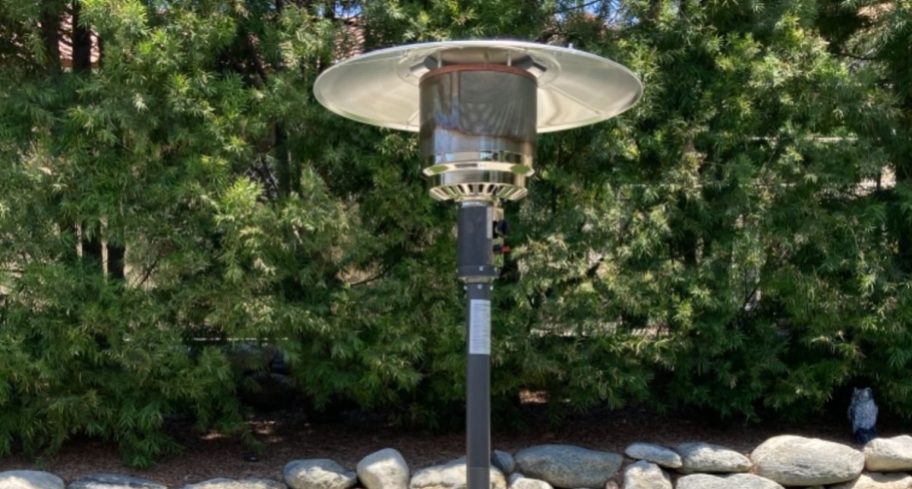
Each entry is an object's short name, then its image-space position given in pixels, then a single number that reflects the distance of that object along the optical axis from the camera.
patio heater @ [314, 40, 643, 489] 3.06
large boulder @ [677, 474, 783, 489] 5.52
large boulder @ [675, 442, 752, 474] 5.60
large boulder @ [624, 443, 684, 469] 5.61
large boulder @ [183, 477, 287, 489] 5.30
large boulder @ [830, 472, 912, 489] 5.69
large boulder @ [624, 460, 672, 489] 5.48
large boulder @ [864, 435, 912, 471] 5.67
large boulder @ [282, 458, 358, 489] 5.30
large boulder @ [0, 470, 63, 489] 5.02
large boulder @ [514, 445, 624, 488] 5.50
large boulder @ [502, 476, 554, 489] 5.42
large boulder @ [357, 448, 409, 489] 5.27
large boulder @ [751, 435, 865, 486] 5.56
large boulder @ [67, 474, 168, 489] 5.20
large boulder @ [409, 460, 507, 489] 5.31
